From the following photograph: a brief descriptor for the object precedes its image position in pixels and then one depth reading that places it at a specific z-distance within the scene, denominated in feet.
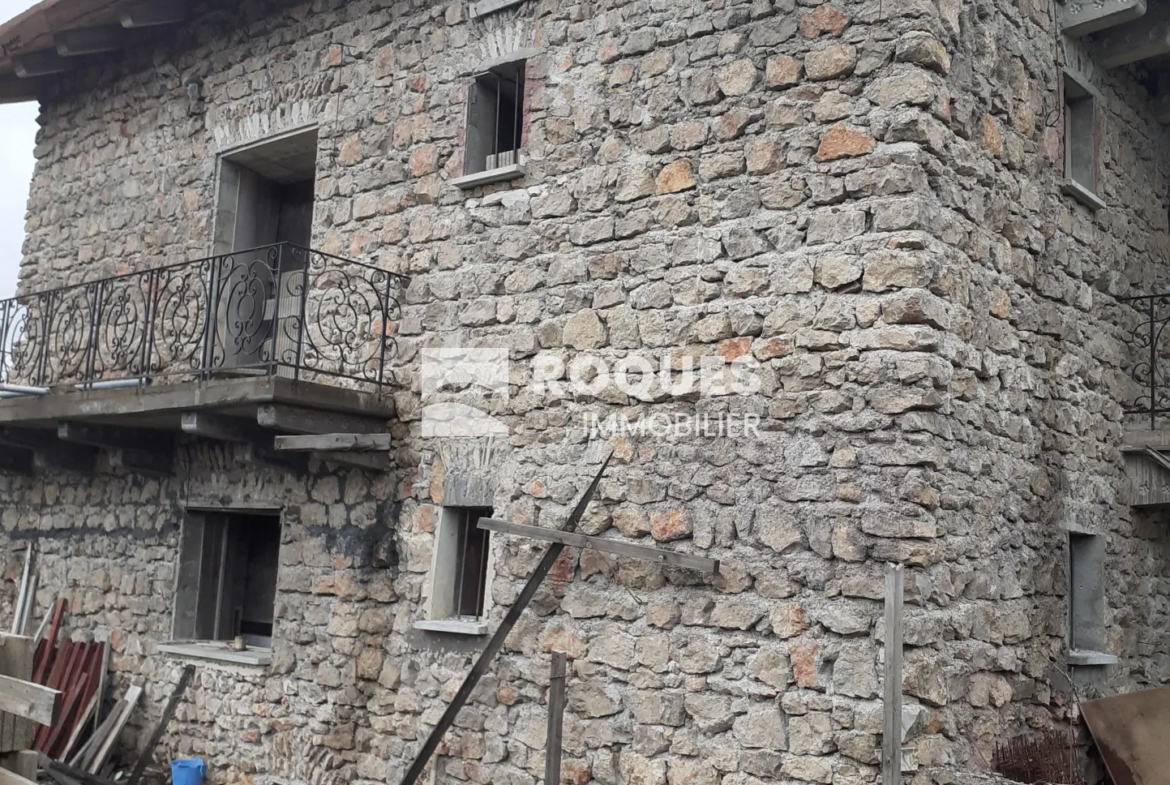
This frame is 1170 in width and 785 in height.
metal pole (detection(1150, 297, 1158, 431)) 23.29
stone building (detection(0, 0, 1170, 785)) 17.81
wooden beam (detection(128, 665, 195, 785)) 26.04
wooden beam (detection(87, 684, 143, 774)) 26.48
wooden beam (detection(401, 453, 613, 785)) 20.04
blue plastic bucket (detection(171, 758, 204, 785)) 24.82
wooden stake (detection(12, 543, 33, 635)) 30.30
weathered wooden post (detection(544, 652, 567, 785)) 19.26
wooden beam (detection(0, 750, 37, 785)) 17.38
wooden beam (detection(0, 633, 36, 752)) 17.20
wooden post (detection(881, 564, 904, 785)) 16.34
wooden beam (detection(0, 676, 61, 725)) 16.16
